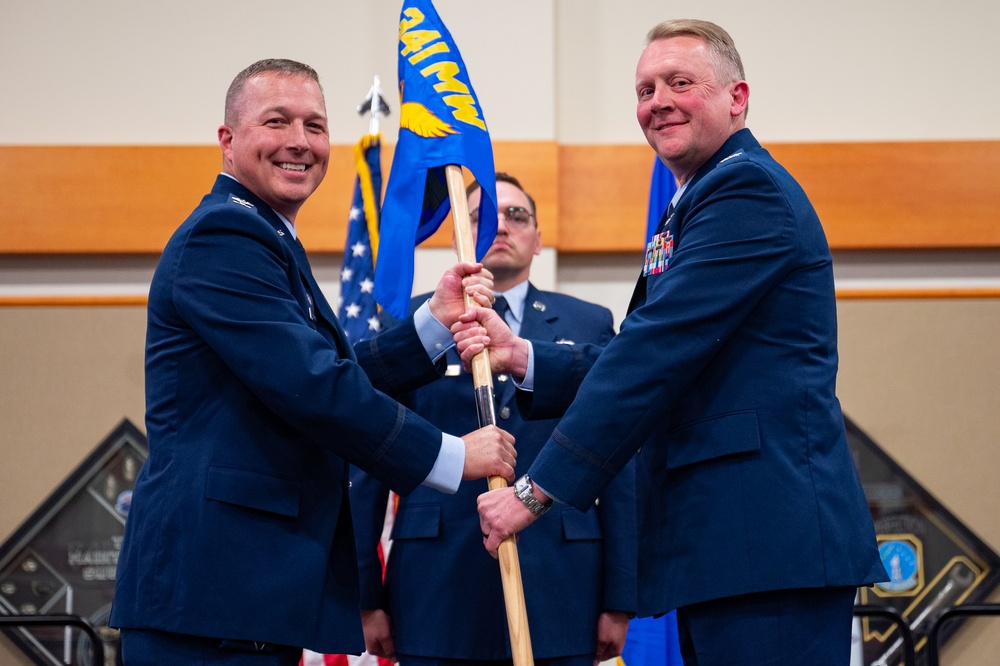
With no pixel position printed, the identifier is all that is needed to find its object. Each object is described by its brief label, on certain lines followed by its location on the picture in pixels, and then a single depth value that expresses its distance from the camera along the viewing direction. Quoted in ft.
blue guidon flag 9.34
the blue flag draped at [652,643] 11.82
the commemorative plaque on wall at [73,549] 14.52
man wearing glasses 8.51
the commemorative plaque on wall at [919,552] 14.58
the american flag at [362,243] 13.30
